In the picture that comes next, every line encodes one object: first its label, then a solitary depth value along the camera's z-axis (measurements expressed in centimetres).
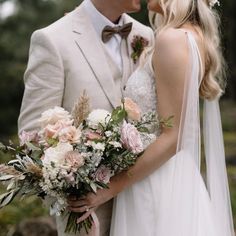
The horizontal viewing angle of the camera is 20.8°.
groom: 366
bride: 351
